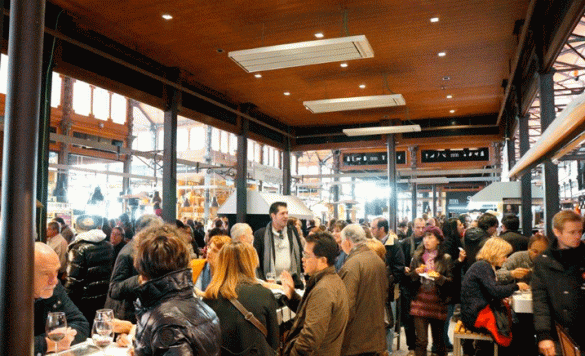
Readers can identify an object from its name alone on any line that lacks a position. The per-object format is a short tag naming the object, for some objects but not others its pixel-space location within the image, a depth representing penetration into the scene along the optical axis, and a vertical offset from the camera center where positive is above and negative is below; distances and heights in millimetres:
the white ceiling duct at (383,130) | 10398 +1492
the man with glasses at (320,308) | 3020 -650
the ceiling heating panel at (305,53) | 5793 +1780
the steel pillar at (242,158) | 11234 +983
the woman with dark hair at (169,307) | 1852 -408
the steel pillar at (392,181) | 12977 +530
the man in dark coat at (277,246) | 5980 -532
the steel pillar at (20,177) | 1564 +71
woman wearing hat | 5355 -948
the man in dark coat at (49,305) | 2551 -614
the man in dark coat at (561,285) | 3215 -530
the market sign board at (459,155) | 16125 +1507
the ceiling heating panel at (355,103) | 8461 +1683
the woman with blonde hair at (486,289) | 4727 -811
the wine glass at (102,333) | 2467 -643
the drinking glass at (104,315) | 2496 -564
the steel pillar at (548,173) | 6293 +371
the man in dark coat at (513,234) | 6609 -422
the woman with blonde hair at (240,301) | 2930 -592
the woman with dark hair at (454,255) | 5582 -698
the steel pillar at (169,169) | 8969 +560
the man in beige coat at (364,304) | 3875 -794
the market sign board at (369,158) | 17078 +1476
